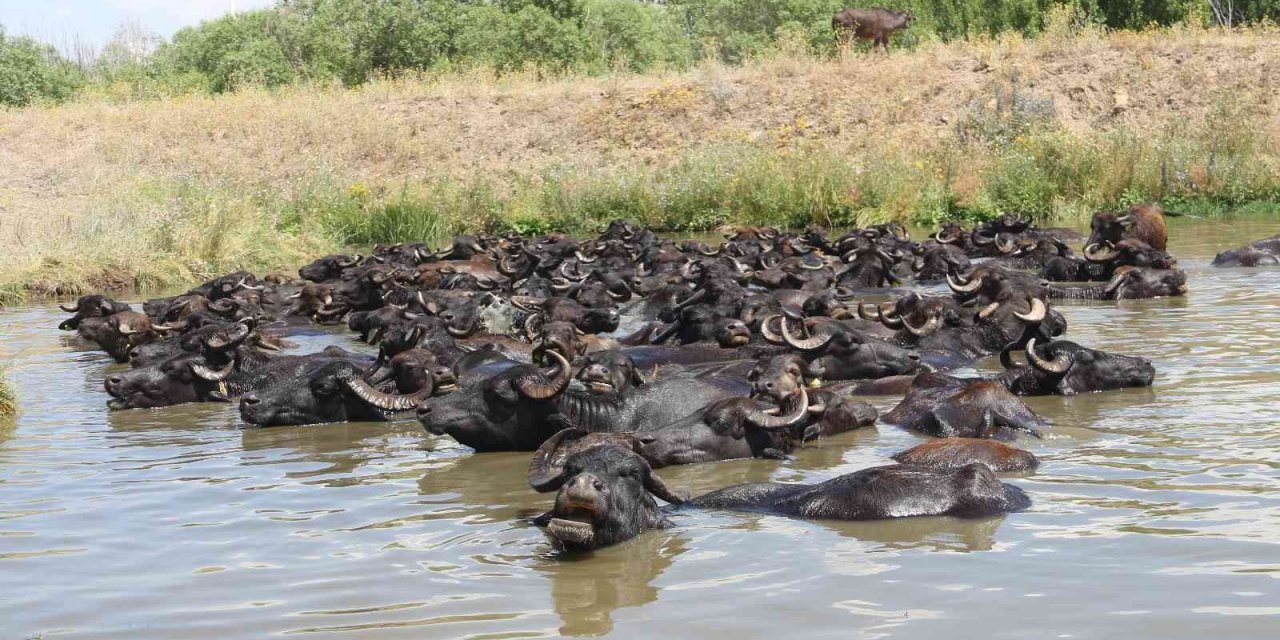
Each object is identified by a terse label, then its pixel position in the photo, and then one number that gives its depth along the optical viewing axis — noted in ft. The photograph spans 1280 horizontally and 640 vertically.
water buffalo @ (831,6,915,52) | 143.74
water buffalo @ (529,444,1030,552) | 19.89
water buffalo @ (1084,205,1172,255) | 57.62
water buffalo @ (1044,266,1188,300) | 48.88
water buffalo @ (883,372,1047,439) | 26.89
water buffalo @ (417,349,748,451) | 27.66
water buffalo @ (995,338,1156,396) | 31.42
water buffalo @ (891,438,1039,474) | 23.86
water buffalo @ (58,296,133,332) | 49.24
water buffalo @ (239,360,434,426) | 32.22
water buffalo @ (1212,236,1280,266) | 55.68
